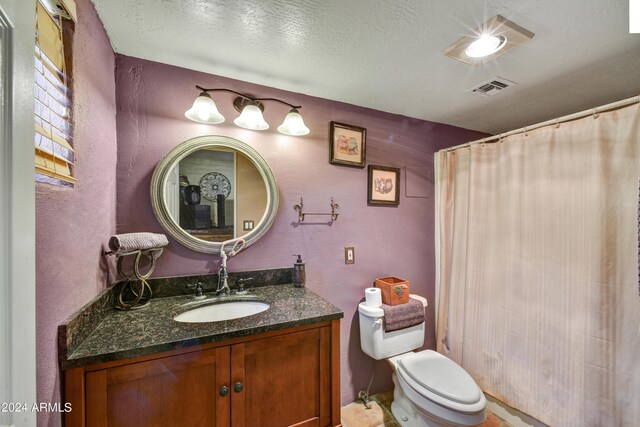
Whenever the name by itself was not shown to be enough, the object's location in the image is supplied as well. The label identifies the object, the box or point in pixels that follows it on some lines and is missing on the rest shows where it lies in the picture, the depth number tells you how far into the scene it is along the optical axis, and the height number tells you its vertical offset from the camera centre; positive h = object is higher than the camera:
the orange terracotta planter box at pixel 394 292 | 1.63 -0.53
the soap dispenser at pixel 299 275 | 1.48 -0.38
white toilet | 1.20 -0.91
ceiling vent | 1.43 +0.76
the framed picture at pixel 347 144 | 1.68 +0.47
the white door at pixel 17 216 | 0.42 -0.01
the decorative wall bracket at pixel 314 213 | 1.58 -0.01
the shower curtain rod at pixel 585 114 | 1.12 +0.50
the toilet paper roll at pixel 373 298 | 1.61 -0.56
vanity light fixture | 1.26 +0.53
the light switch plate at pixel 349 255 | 1.73 -0.30
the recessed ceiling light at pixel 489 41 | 1.01 +0.76
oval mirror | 1.30 +0.10
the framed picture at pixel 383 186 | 1.82 +0.20
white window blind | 0.64 +0.30
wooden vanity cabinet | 0.78 -0.63
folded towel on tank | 1.55 -0.66
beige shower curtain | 1.17 -0.33
